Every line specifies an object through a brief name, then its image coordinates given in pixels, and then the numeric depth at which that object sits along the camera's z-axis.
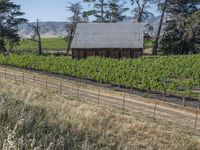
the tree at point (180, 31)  69.01
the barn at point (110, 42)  60.97
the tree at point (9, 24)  78.19
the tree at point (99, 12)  88.88
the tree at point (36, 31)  81.65
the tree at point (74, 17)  90.38
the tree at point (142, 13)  84.25
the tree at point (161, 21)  75.69
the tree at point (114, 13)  91.00
